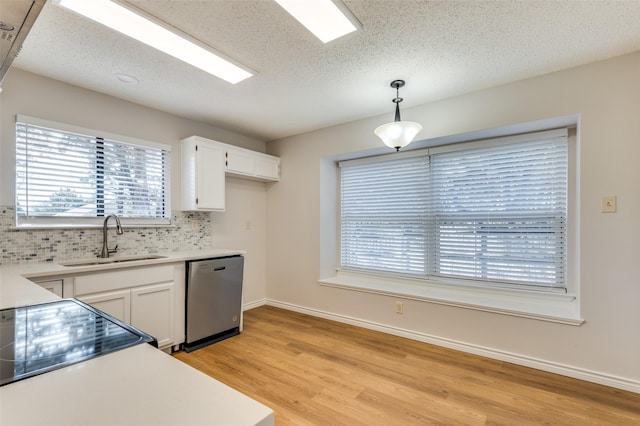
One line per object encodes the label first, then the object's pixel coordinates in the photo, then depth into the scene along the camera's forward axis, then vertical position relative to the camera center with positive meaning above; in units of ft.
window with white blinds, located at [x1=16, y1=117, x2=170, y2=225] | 7.95 +1.13
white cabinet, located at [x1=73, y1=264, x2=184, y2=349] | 7.40 -2.19
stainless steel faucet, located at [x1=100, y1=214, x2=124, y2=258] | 8.89 -0.60
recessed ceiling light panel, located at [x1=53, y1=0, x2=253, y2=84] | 5.66 +3.85
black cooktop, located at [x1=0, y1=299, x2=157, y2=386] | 2.43 -1.22
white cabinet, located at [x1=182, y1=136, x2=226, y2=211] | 10.79 +1.44
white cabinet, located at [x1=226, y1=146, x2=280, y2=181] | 11.98 +2.10
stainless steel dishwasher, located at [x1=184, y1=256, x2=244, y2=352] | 9.32 -2.83
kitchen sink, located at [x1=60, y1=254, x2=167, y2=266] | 8.27 -1.36
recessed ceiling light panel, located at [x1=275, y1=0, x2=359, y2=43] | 5.61 +3.89
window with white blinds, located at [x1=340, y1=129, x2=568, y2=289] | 8.89 +0.06
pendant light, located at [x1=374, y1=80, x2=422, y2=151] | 7.80 +2.16
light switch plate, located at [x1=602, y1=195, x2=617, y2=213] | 7.26 +0.25
